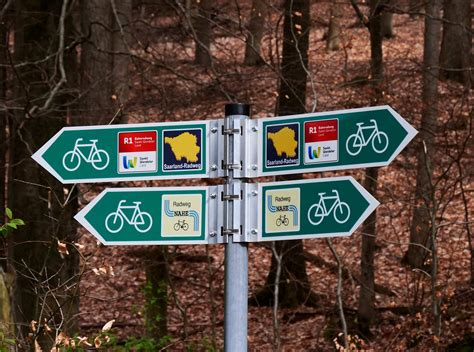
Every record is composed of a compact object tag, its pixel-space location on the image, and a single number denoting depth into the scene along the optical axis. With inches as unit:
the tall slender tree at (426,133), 534.0
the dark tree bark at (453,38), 777.9
